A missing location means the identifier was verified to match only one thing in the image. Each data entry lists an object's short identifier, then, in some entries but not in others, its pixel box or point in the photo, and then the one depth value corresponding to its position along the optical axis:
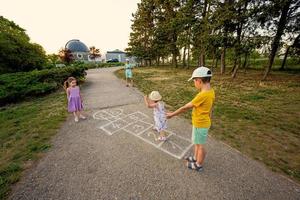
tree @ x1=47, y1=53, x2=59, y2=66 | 35.36
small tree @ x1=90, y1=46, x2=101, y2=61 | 56.38
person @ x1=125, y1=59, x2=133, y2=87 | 11.13
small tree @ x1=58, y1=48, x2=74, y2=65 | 33.06
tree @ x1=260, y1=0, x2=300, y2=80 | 11.16
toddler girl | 3.60
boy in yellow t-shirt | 2.49
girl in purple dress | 5.33
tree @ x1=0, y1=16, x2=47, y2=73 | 13.85
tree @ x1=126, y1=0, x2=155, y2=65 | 33.62
